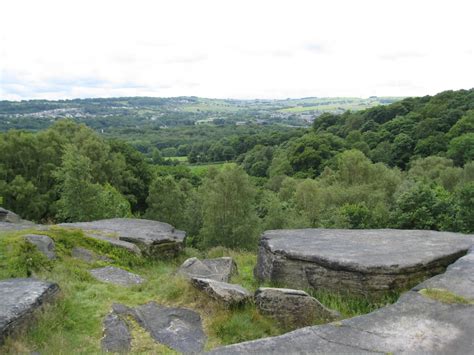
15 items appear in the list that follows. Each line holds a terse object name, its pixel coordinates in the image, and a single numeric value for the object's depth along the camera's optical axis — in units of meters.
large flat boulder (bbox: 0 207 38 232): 16.81
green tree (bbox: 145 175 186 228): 41.28
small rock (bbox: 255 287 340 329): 9.79
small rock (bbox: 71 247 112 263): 14.75
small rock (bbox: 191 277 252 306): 10.25
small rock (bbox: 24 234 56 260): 13.55
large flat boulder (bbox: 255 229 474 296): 10.88
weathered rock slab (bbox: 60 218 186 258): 17.34
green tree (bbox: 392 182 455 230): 25.06
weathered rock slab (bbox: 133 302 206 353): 9.16
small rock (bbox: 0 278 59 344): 8.27
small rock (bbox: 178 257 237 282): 13.36
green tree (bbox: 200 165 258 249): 31.86
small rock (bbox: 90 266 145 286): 13.14
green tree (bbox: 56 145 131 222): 26.67
